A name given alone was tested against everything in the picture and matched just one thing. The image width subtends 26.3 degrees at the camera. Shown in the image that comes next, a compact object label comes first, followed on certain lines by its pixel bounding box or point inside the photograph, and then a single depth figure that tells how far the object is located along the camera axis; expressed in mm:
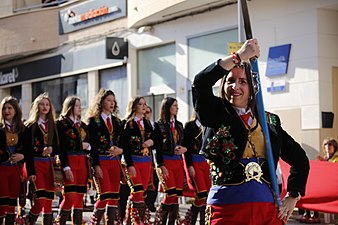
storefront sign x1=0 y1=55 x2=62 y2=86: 25078
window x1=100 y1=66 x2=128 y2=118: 21938
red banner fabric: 10477
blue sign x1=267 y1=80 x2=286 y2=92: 16266
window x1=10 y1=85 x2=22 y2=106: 27697
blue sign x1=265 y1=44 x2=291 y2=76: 16125
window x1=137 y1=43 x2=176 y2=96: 20156
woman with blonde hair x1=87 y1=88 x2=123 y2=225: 10820
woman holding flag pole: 4875
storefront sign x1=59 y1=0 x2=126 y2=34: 21703
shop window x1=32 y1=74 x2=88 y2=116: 23938
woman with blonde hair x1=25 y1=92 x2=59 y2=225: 10570
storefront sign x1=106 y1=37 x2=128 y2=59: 21178
